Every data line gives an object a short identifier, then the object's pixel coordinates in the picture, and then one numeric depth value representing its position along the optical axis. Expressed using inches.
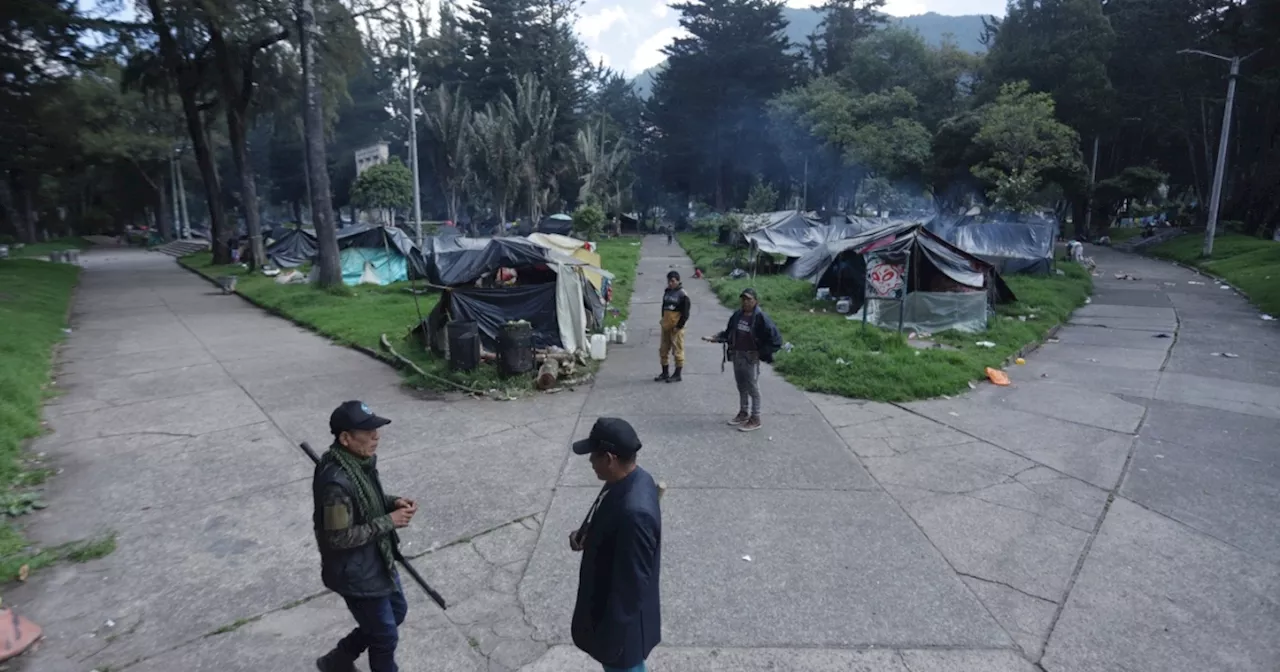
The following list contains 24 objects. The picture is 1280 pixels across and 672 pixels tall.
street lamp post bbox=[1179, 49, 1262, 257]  985.5
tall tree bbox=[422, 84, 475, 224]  1798.7
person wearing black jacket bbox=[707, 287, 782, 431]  318.3
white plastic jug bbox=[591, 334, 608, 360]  490.3
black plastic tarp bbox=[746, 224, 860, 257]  1018.1
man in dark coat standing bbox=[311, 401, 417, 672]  129.3
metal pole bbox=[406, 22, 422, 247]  905.5
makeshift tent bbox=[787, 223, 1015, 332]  573.3
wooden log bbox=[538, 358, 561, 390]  410.3
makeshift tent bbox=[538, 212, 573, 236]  1747.0
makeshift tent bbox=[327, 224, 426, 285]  929.5
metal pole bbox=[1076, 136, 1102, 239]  1674.5
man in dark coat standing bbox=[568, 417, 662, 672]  112.7
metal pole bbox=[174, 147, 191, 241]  1861.7
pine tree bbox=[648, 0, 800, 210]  2171.5
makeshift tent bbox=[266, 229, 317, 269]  1118.4
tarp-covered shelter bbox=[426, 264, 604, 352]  478.3
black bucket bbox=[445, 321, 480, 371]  425.4
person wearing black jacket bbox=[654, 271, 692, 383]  408.8
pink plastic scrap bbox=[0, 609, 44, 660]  160.5
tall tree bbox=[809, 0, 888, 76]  2372.0
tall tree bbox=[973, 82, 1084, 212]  1188.5
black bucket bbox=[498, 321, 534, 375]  417.4
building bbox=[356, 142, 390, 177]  1599.4
